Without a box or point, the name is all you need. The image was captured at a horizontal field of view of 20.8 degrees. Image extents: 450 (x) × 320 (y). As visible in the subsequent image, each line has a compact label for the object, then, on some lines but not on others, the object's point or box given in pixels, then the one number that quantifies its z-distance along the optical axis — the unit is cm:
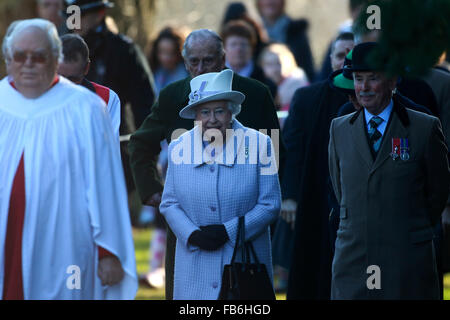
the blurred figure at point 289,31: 1434
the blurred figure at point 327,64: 1083
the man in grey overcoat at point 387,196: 718
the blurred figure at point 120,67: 977
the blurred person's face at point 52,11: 1087
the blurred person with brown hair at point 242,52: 1180
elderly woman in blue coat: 729
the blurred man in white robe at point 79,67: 802
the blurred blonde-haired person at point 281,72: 1247
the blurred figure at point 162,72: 1199
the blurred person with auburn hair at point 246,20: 1289
